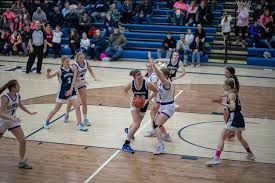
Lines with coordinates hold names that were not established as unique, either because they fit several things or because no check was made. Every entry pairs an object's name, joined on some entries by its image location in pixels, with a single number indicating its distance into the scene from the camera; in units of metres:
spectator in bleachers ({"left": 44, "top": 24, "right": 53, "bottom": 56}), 22.58
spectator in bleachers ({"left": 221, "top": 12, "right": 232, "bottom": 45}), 21.79
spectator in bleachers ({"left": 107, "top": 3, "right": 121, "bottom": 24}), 23.98
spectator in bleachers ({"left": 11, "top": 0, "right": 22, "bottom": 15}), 25.31
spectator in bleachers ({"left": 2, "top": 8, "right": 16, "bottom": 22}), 24.50
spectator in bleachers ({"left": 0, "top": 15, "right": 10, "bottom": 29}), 24.09
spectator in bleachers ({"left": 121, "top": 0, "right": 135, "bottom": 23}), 24.98
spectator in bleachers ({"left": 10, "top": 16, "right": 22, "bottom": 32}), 23.86
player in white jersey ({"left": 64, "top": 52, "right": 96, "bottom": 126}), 11.82
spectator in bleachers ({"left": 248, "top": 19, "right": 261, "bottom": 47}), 22.03
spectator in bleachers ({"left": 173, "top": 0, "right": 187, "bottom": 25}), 24.07
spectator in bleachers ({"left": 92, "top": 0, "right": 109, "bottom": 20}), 25.58
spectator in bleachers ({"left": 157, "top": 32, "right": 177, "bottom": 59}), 21.62
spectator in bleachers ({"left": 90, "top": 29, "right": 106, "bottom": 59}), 22.44
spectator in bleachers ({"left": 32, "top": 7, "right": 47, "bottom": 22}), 23.98
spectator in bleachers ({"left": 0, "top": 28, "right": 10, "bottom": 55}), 23.24
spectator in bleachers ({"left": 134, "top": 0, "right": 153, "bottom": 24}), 25.09
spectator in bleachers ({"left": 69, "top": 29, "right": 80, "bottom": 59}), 22.64
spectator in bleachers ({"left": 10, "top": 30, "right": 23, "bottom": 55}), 22.92
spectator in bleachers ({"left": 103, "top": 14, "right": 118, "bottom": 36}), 23.84
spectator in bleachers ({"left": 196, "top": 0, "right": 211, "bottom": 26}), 23.64
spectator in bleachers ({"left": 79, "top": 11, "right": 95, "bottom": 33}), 23.97
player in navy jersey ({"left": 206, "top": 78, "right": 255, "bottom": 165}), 9.45
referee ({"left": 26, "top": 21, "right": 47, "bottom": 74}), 18.89
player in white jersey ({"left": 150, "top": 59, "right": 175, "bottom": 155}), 10.22
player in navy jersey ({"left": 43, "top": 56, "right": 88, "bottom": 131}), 11.46
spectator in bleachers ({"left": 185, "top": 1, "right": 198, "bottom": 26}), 23.69
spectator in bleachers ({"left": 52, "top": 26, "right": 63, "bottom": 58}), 22.67
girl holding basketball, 10.10
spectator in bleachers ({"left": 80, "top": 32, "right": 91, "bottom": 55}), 22.52
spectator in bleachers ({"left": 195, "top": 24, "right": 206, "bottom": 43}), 21.45
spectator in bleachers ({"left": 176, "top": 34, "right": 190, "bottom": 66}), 21.27
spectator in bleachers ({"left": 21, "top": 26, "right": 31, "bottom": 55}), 23.05
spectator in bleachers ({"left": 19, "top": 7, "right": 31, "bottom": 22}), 24.37
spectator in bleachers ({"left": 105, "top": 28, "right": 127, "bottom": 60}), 22.36
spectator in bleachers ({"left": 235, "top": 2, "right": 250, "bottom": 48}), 22.59
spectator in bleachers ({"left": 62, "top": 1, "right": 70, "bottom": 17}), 25.15
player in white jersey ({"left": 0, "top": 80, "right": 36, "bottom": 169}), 8.88
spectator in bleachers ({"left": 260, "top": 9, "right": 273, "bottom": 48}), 21.88
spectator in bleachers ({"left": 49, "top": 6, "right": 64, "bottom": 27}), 25.00
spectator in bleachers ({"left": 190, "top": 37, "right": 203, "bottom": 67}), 21.16
